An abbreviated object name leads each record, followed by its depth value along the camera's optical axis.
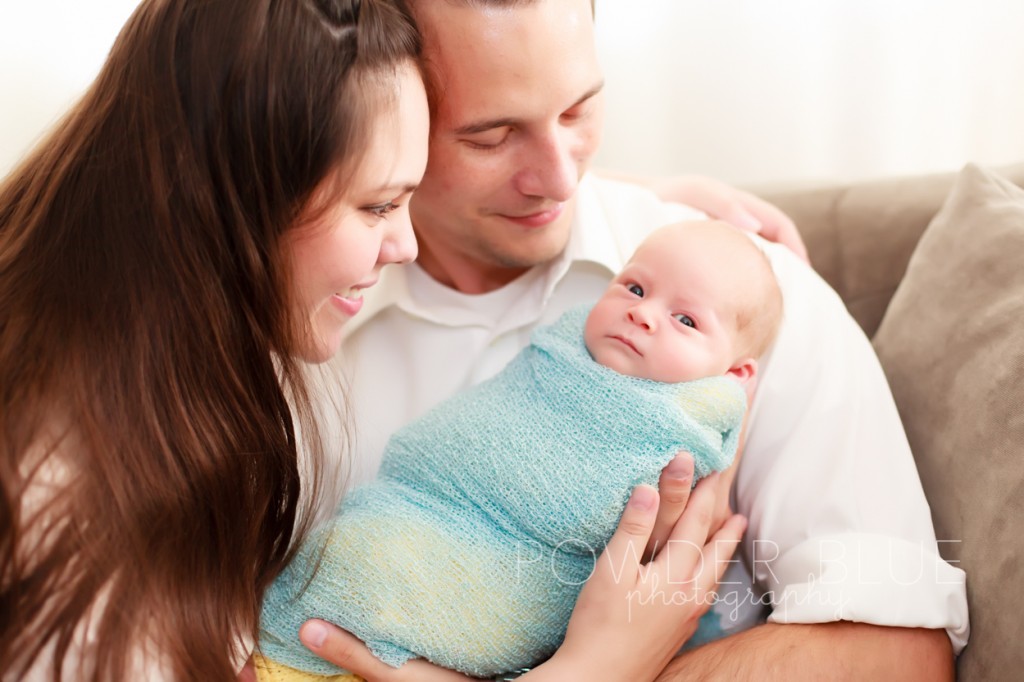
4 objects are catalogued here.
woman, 1.06
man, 1.32
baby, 1.26
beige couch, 1.28
